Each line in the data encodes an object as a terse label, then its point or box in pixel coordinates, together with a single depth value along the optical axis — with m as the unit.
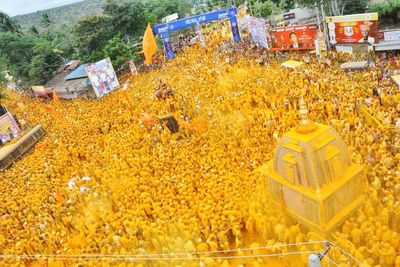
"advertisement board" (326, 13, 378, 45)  18.14
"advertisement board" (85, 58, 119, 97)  25.23
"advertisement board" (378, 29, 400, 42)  17.70
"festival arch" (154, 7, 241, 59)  26.31
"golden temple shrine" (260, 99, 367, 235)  8.20
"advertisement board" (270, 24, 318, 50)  21.14
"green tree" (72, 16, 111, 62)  31.03
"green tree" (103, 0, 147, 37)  32.09
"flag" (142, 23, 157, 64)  21.31
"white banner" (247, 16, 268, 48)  23.42
